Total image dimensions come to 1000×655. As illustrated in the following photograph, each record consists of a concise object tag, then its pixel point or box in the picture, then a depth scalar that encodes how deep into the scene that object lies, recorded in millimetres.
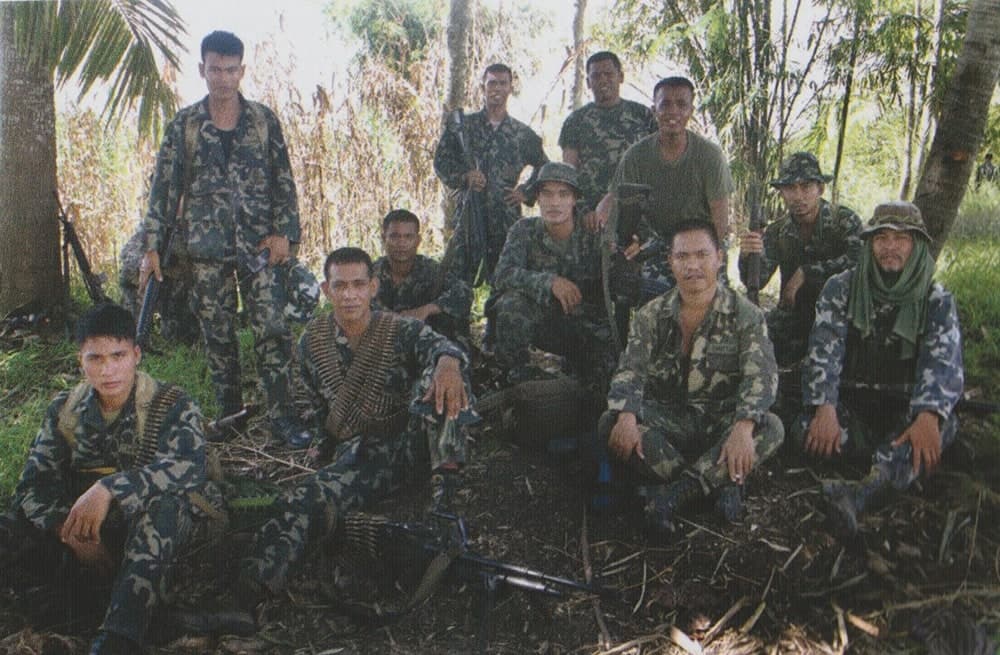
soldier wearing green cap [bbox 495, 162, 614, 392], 5117
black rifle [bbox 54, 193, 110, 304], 6410
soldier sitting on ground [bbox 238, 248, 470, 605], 3801
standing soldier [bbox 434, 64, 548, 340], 6375
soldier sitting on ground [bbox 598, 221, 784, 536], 3676
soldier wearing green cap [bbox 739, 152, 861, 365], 5426
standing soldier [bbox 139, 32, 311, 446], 4836
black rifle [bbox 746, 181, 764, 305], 4980
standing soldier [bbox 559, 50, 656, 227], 6066
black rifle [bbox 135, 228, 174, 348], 4867
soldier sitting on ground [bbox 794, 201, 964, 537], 3818
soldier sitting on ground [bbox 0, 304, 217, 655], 3143
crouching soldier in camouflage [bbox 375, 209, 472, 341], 5402
